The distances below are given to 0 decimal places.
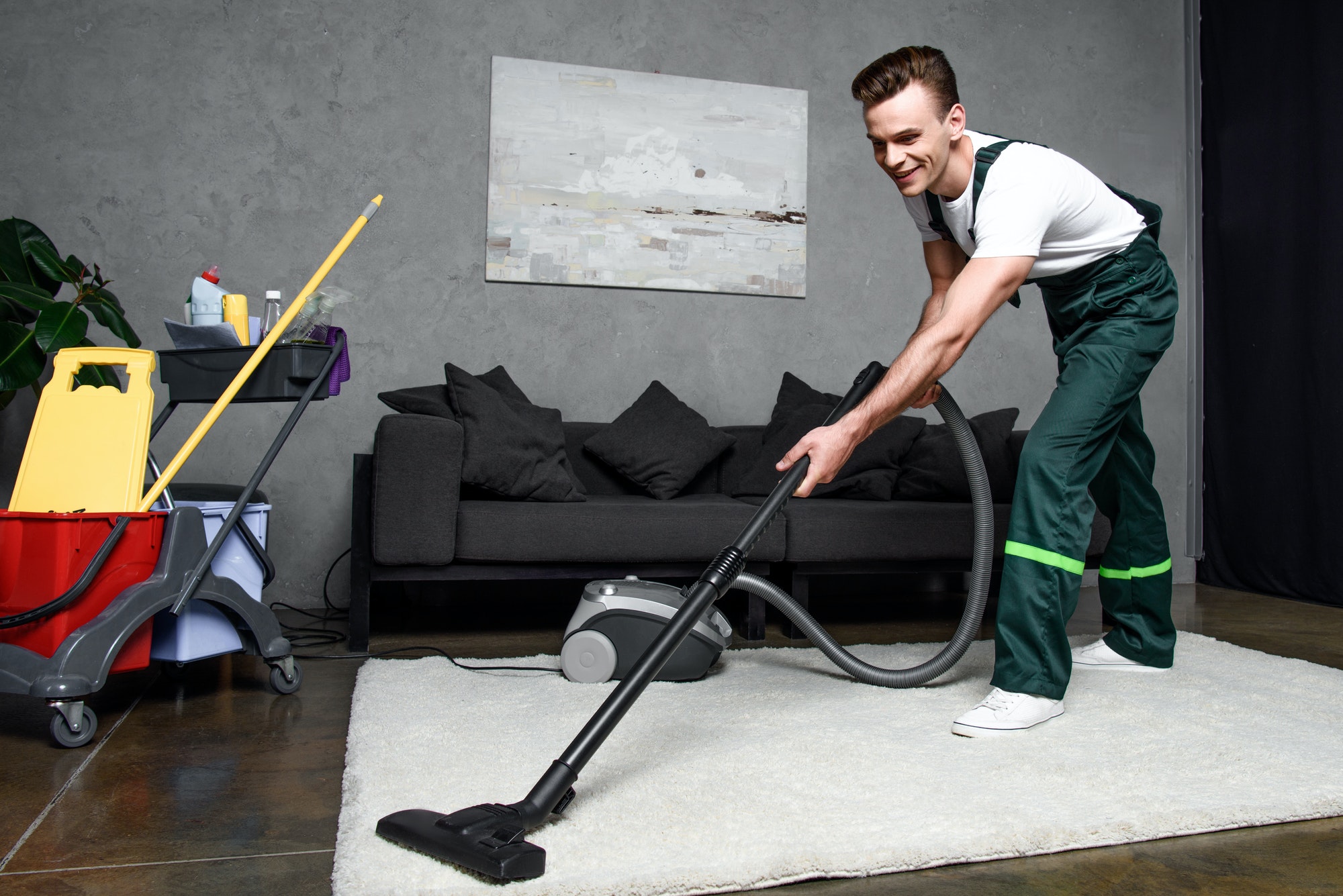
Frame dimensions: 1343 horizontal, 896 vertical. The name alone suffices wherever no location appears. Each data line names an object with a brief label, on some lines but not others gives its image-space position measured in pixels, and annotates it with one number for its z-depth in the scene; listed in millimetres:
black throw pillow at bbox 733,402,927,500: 3021
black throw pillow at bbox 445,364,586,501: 2590
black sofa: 2395
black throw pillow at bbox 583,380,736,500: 3057
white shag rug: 1102
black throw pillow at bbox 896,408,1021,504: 2969
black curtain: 3545
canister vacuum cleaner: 1063
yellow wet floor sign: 1755
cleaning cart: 1613
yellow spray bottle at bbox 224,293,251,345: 1992
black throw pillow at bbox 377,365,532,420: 2666
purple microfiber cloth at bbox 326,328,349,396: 2049
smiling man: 1554
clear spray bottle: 2037
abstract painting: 3471
